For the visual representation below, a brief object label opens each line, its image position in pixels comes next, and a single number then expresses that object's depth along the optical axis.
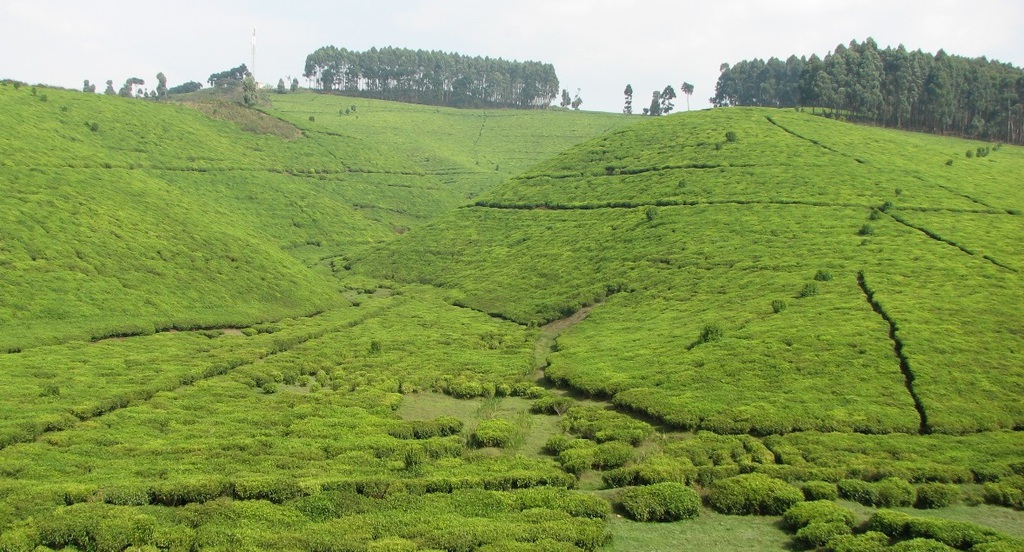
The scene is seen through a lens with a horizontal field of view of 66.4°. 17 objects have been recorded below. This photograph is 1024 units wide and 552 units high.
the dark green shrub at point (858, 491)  35.38
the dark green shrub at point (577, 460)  40.16
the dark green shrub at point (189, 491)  34.25
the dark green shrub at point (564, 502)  34.06
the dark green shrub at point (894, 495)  35.09
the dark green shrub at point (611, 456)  40.78
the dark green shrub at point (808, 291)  66.22
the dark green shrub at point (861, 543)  29.73
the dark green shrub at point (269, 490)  34.97
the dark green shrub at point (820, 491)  35.56
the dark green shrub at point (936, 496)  35.03
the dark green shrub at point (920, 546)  29.27
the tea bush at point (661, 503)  34.06
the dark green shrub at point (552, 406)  52.34
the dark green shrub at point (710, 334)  58.84
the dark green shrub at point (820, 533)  31.25
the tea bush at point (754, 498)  34.78
